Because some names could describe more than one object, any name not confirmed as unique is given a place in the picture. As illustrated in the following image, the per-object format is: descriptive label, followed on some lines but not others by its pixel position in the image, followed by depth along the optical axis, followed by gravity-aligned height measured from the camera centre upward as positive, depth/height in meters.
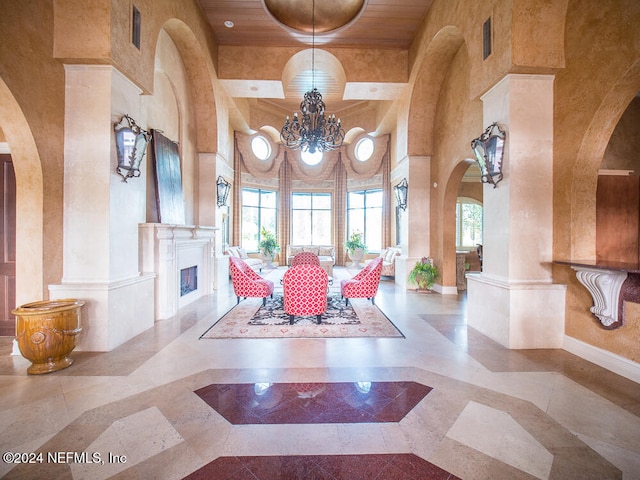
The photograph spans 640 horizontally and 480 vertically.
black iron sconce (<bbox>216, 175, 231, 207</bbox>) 7.33 +1.27
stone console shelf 2.78 -0.47
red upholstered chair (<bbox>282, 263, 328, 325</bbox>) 4.31 -0.76
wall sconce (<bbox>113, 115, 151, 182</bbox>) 3.49 +1.16
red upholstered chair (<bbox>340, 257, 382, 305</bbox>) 5.42 -0.85
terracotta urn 2.81 -0.96
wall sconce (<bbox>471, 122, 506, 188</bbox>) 3.61 +1.14
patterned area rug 4.01 -1.30
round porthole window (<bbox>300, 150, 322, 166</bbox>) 12.72 +3.56
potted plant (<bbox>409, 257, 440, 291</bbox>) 6.86 -0.82
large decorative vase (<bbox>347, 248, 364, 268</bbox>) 11.97 -0.67
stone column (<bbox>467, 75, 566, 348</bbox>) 3.50 +0.24
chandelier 5.69 +2.34
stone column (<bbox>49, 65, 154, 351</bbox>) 3.37 +0.48
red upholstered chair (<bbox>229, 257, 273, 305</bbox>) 5.40 -0.84
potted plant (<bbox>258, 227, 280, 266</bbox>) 11.20 -0.29
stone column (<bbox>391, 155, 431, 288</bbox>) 7.39 +0.77
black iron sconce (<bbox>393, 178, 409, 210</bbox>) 7.56 +1.27
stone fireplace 4.39 -0.32
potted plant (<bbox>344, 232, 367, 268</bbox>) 11.90 -0.42
